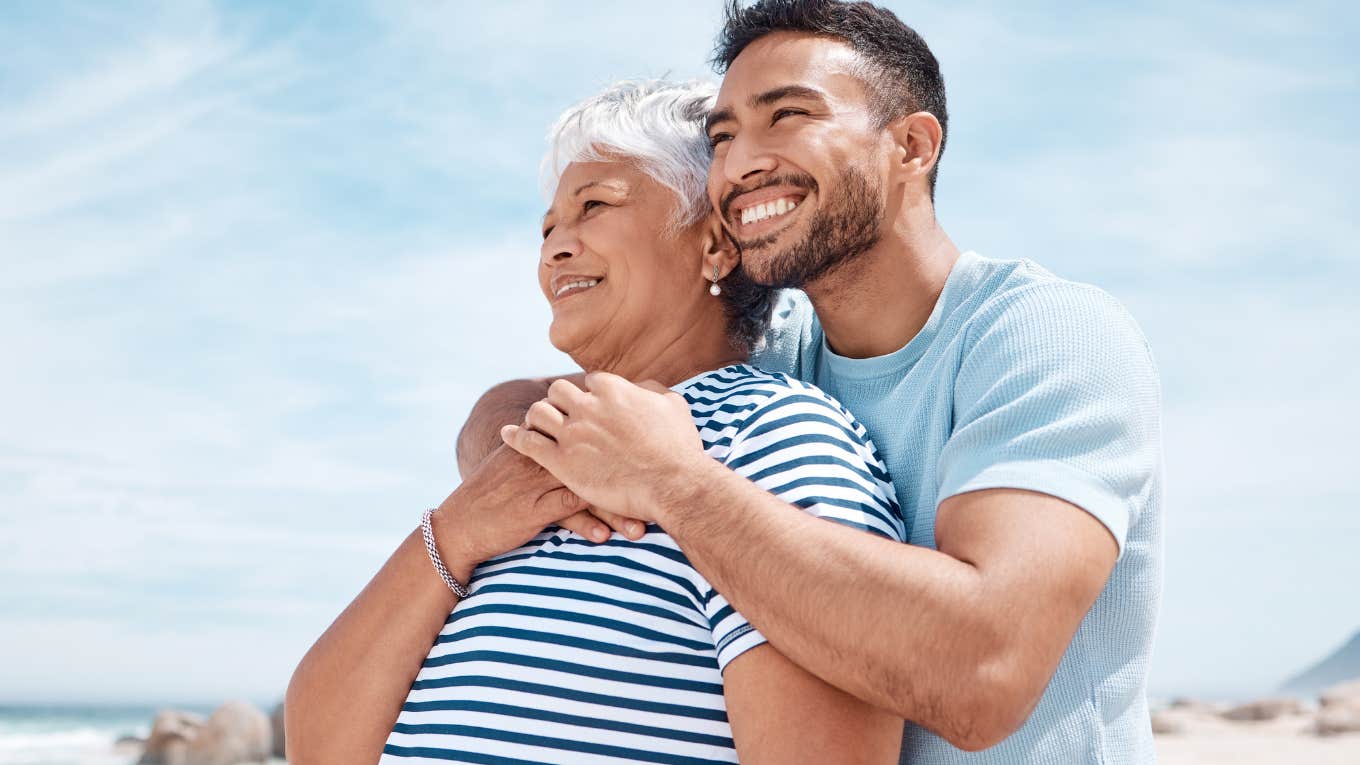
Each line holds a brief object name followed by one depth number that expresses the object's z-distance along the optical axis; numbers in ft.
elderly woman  3.50
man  3.24
